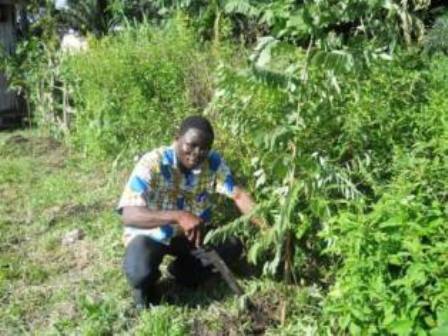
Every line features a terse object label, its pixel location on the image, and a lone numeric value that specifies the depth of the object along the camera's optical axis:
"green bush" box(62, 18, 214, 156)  6.24
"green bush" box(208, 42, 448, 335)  2.95
